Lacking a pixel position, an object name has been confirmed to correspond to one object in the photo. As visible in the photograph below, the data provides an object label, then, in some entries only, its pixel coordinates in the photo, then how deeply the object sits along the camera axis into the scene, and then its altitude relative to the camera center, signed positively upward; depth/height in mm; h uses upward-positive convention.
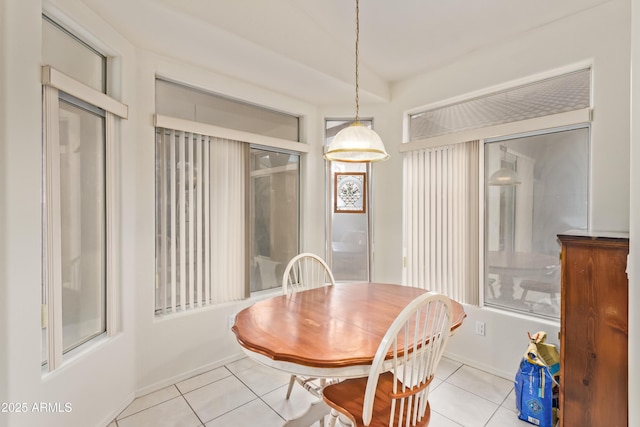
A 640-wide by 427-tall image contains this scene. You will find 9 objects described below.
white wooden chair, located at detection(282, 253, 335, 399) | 1993 -740
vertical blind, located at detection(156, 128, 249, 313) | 2521 -93
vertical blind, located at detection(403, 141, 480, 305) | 2836 -87
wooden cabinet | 1601 -640
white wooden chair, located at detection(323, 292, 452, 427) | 1286 -772
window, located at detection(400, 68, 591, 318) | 2361 +258
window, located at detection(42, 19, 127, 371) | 1694 +43
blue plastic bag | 1998 -1203
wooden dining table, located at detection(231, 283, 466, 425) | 1353 -635
